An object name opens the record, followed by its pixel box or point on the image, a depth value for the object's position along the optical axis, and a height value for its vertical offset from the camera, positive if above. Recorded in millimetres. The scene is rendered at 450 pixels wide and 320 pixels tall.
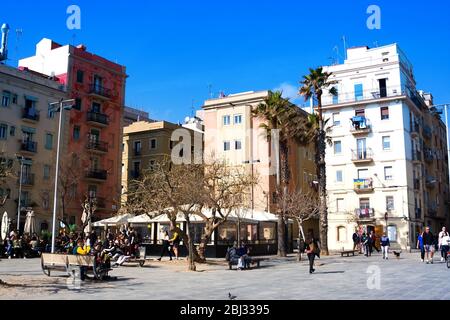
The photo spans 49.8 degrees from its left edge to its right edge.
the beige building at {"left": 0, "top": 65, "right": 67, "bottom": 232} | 43281 +8837
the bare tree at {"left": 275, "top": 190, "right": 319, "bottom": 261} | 32312 +1842
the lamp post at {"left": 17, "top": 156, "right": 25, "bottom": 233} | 40250 +3042
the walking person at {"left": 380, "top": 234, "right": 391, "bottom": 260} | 29531 -726
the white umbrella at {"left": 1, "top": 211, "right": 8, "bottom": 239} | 26591 +393
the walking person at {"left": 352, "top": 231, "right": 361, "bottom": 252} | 38562 -482
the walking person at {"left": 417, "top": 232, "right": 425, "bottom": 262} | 25416 -781
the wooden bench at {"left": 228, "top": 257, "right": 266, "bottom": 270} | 22320 -1402
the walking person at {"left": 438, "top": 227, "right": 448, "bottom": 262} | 22141 -134
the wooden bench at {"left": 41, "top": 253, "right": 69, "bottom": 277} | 16578 -1035
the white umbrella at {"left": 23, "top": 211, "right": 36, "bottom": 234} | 29688 +501
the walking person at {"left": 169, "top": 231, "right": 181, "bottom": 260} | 27688 -483
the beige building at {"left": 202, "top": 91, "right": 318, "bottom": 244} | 51938 +10140
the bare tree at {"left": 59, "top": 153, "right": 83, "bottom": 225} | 44938 +5400
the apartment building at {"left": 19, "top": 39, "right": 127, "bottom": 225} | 49750 +12291
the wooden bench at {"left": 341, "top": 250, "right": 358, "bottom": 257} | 32844 -1381
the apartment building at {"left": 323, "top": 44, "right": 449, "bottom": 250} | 50781 +8851
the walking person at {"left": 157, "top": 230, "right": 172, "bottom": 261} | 27594 -726
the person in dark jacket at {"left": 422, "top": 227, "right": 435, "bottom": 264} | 24272 -402
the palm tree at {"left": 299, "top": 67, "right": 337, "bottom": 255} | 35281 +7952
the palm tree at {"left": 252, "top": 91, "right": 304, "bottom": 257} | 35312 +8198
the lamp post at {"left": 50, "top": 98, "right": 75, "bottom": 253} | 21445 +5851
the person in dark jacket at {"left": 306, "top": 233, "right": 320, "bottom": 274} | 19250 -643
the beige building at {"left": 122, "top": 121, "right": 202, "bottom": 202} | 60031 +11111
